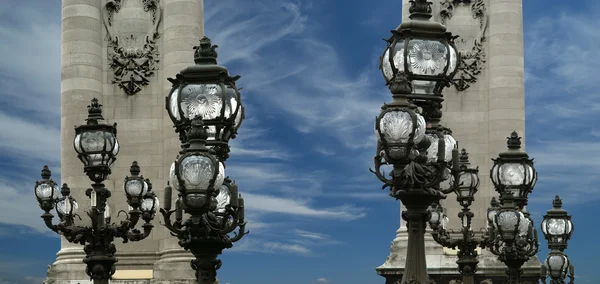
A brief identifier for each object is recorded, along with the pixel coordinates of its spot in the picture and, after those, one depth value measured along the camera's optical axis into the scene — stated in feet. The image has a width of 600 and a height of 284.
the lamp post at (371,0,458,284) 50.98
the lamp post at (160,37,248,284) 51.75
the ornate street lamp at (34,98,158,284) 75.20
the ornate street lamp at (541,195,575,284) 99.81
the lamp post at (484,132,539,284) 76.13
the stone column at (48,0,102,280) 114.01
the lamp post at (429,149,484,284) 85.05
